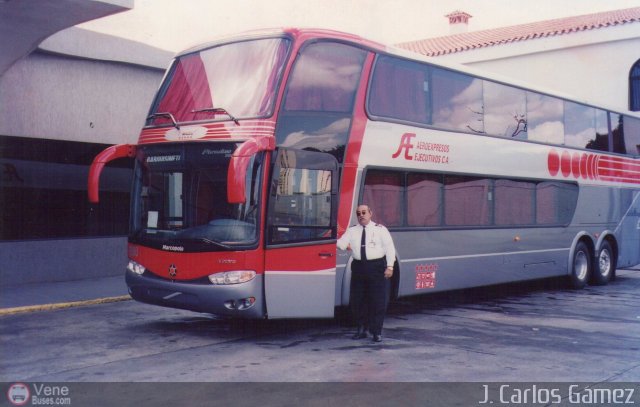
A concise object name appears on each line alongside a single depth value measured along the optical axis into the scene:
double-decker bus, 8.44
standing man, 8.70
